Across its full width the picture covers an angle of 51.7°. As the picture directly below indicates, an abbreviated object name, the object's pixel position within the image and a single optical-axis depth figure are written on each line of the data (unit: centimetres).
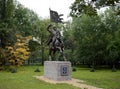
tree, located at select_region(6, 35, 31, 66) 1739
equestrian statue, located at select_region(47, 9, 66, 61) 1066
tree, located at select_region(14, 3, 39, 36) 2237
